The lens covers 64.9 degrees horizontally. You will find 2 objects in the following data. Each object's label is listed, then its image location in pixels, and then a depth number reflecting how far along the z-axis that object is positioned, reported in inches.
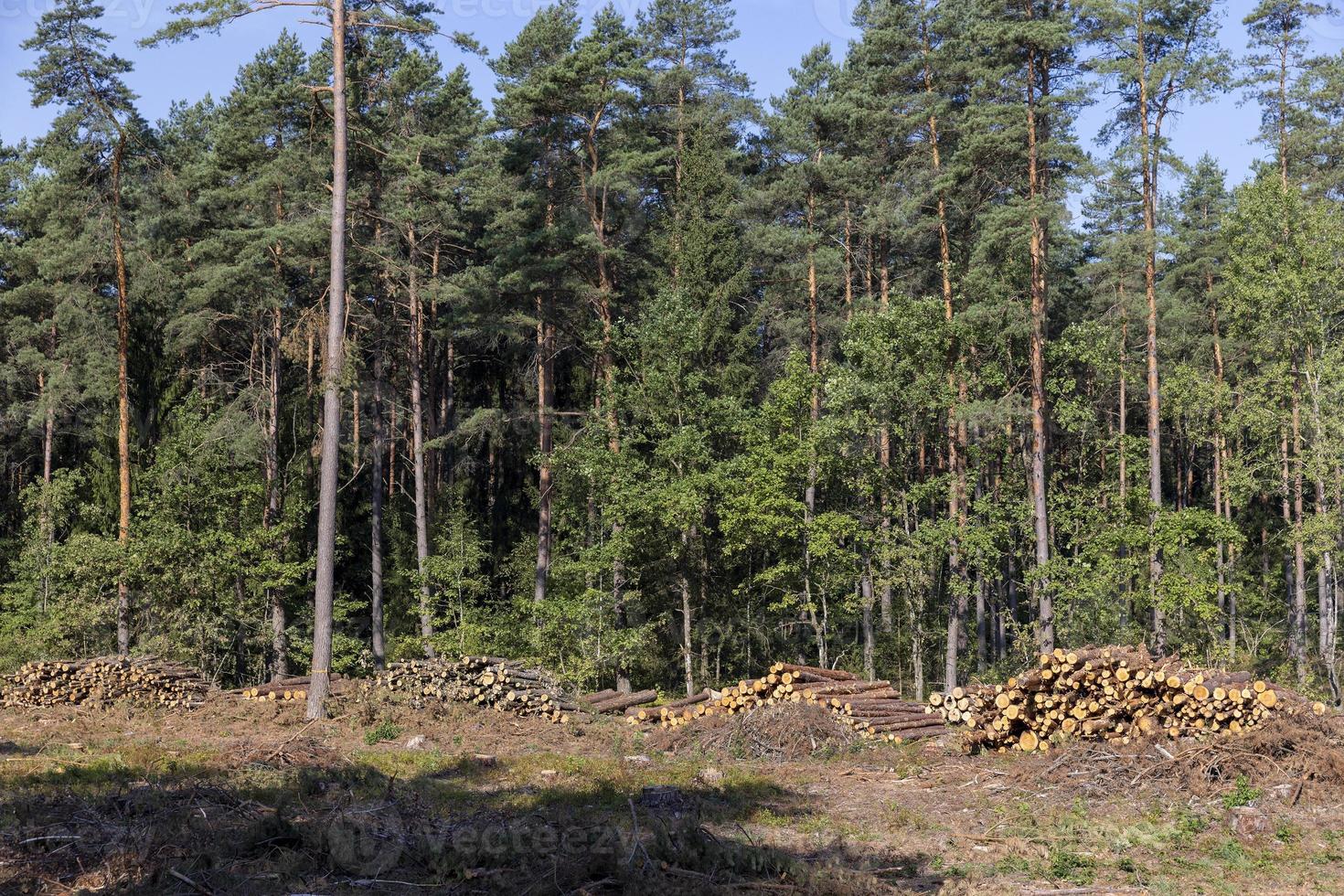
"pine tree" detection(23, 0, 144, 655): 981.2
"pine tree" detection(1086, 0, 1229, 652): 990.4
